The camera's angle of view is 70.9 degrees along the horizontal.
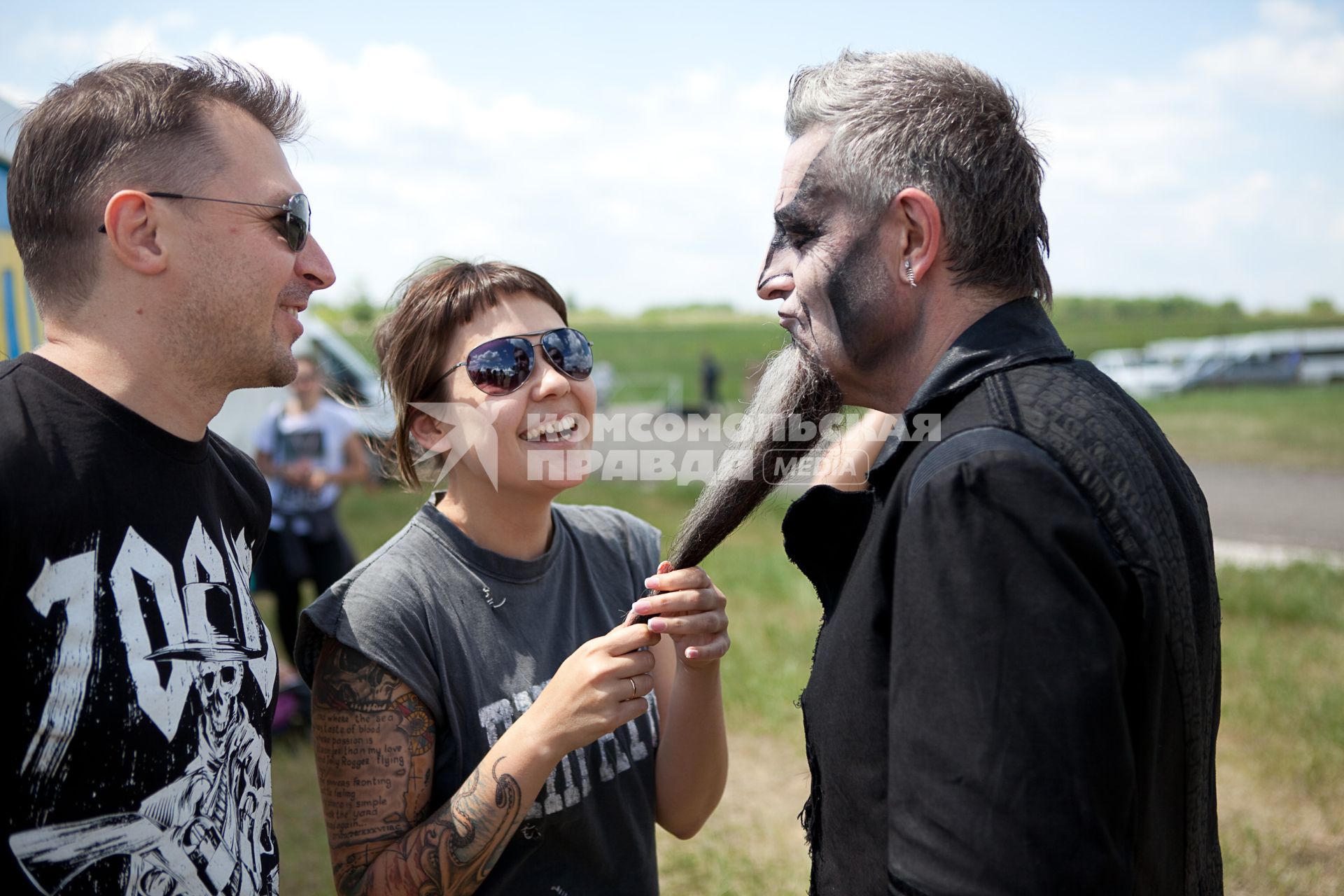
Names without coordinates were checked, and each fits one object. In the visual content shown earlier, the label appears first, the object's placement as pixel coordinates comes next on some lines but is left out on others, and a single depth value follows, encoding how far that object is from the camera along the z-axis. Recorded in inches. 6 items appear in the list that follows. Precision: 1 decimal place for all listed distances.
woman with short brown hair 69.4
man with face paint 42.1
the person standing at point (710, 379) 1214.3
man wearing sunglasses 52.3
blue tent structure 145.3
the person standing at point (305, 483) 221.0
